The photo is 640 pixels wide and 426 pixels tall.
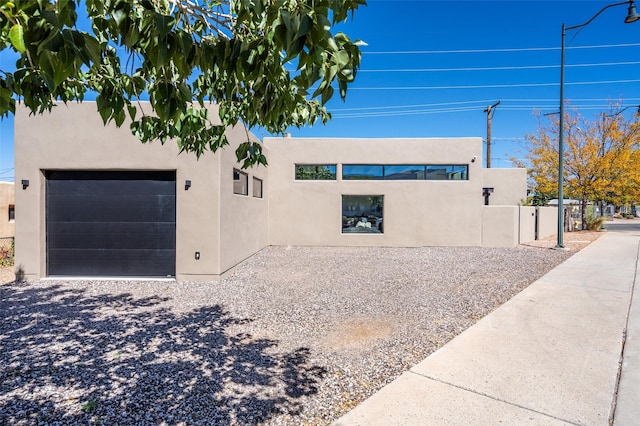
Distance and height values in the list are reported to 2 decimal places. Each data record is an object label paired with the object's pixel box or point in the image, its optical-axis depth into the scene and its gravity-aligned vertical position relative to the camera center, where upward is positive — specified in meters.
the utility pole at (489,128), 22.47 +5.33
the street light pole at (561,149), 12.40 +2.19
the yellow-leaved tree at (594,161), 18.34 +2.70
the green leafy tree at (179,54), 1.51 +0.83
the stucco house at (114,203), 7.79 +0.05
